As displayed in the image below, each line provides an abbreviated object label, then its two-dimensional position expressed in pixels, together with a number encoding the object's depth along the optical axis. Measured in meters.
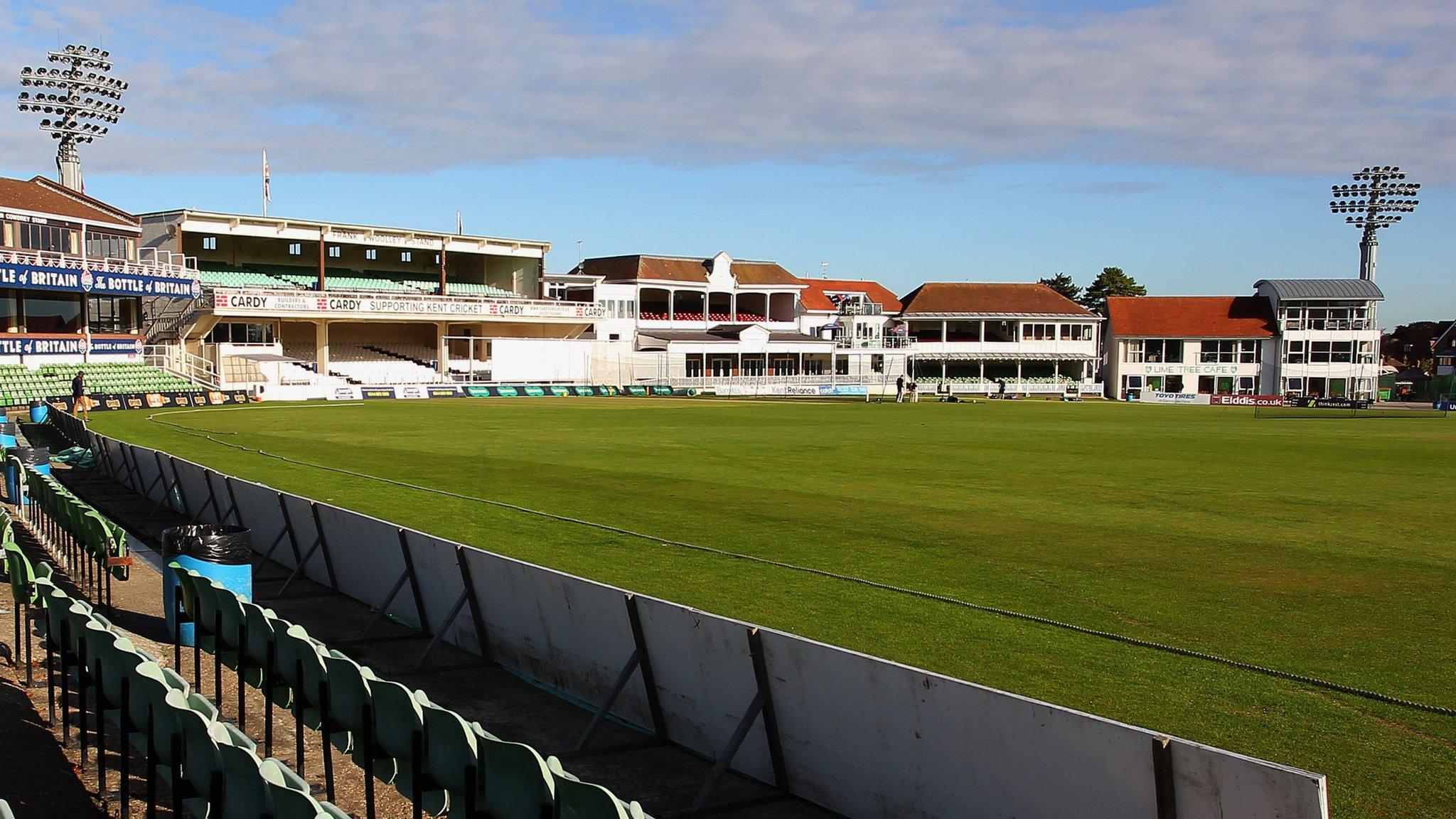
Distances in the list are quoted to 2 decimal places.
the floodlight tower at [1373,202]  91.25
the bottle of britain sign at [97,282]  46.47
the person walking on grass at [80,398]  35.72
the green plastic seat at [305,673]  6.27
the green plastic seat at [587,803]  4.13
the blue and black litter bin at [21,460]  16.69
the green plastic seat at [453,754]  4.93
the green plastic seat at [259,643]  6.83
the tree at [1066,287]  120.31
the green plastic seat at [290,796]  4.10
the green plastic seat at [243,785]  4.41
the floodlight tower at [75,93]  61.03
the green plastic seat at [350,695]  5.77
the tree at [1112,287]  114.44
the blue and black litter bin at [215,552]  9.70
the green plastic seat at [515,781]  4.46
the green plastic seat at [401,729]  5.38
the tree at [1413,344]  126.00
